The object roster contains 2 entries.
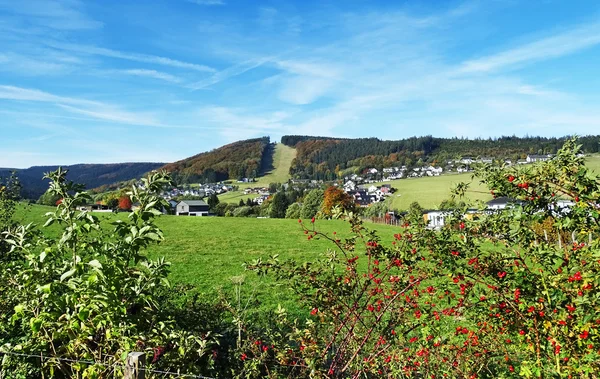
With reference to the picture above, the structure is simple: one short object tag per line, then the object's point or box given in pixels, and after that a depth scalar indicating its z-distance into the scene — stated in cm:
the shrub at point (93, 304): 360
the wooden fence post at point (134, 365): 288
